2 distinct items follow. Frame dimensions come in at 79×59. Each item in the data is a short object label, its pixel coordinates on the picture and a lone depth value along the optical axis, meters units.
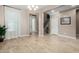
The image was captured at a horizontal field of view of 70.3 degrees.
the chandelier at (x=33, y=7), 1.95
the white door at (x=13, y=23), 2.13
